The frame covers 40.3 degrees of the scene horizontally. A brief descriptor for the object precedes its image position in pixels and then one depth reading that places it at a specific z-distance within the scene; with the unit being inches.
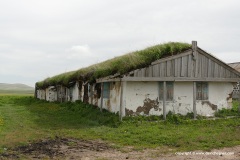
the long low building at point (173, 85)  628.7
